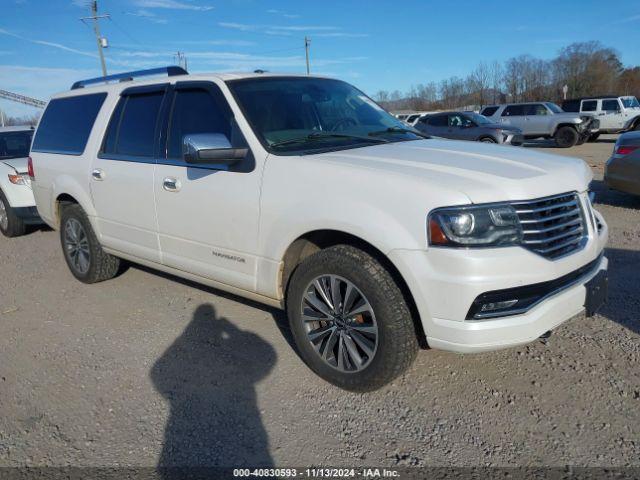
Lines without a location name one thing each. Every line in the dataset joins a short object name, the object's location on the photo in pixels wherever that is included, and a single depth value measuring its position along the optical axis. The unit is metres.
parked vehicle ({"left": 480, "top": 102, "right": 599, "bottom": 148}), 19.67
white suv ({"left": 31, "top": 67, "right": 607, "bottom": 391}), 2.59
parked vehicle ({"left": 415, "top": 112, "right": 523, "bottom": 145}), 16.72
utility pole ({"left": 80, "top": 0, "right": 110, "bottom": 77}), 40.96
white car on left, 7.53
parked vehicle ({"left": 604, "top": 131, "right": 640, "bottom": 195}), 7.38
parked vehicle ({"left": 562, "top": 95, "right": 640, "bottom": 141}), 21.62
